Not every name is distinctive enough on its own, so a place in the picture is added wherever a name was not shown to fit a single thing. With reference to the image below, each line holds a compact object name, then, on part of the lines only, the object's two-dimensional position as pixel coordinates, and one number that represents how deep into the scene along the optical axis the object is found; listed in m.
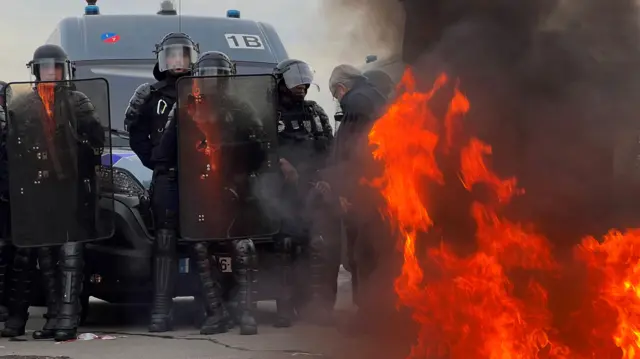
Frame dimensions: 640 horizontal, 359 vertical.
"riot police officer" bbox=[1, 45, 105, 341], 7.24
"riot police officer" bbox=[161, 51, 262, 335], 7.40
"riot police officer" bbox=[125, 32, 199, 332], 7.47
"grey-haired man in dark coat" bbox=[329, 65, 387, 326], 6.87
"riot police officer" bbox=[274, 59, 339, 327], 7.85
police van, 7.66
